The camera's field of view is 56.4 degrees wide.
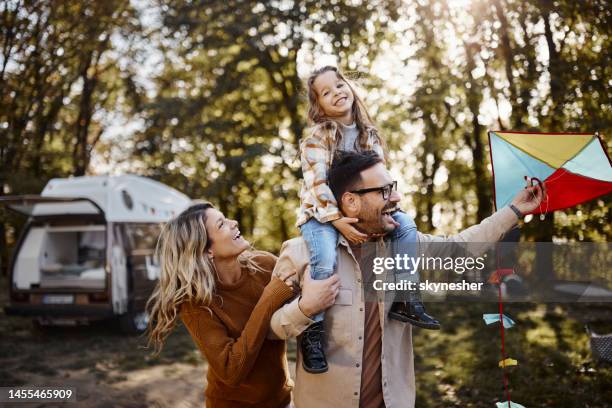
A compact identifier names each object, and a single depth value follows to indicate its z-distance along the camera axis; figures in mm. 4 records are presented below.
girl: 2572
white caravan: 9477
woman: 2525
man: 2443
